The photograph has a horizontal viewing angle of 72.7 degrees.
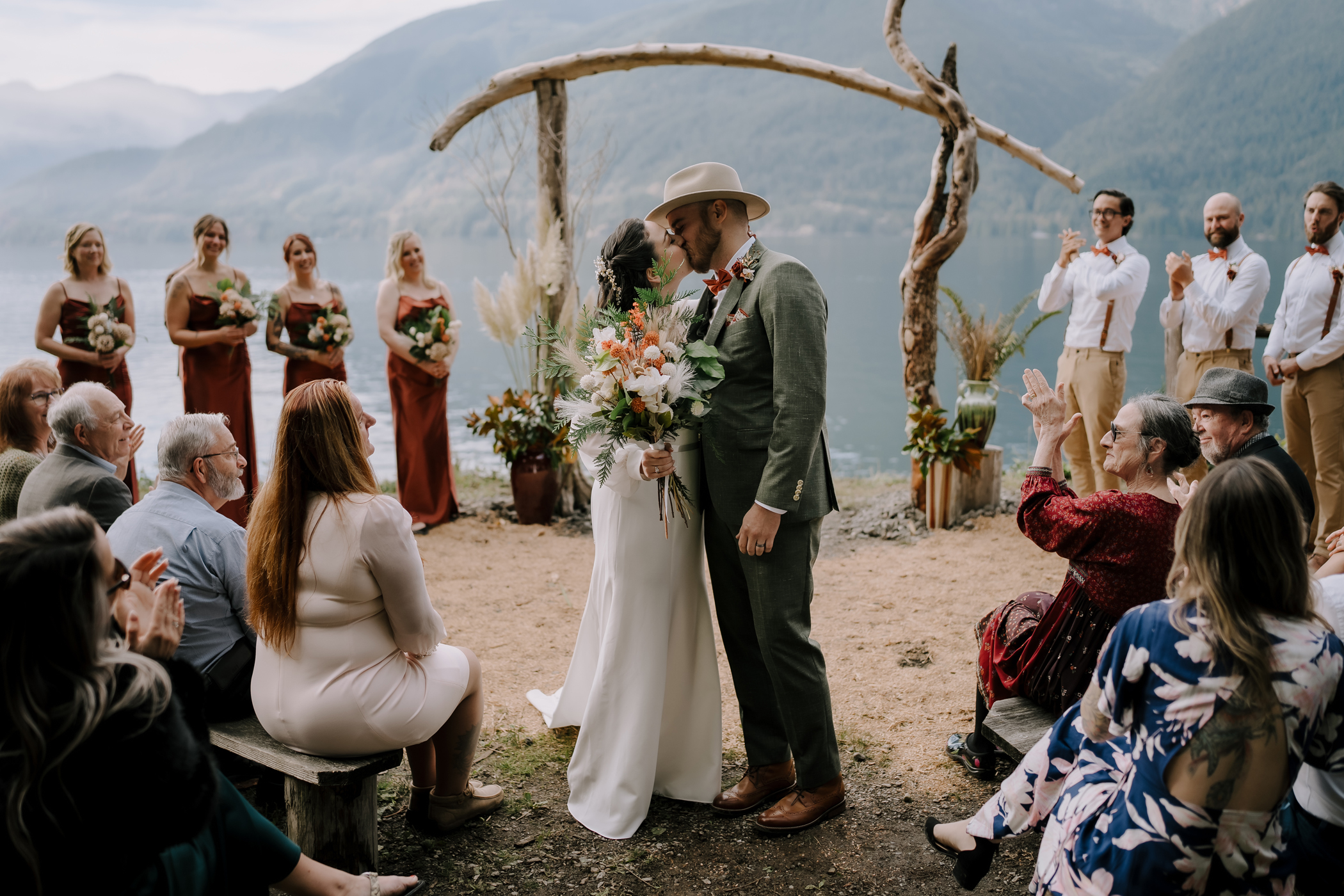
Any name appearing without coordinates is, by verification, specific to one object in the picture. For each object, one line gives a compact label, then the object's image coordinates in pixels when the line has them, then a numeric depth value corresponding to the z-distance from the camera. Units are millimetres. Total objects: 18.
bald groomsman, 5879
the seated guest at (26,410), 3723
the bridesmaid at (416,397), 6812
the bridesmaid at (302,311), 6609
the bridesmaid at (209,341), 6262
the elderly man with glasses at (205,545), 2736
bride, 3078
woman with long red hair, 2506
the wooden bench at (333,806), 2549
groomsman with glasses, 6359
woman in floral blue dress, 1764
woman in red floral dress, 2650
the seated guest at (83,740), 1541
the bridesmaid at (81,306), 5898
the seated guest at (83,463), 3195
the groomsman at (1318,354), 5445
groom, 2807
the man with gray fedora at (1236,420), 3152
